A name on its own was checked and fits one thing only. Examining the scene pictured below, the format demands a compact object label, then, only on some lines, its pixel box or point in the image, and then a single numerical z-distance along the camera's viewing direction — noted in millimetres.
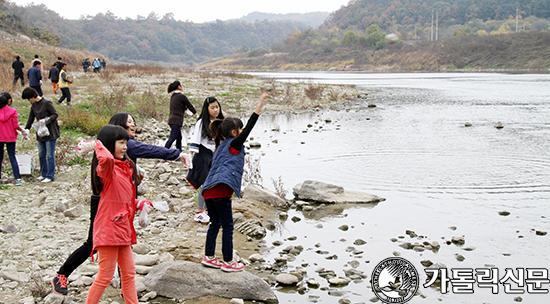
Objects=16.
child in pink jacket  7215
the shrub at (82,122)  11922
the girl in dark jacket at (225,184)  4457
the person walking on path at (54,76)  17781
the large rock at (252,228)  6484
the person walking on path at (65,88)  15664
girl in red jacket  3449
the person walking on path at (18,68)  18078
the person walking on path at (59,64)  16747
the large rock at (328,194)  8203
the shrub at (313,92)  26969
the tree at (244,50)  150275
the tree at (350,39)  110688
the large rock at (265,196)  7938
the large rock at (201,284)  4449
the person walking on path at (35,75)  14359
